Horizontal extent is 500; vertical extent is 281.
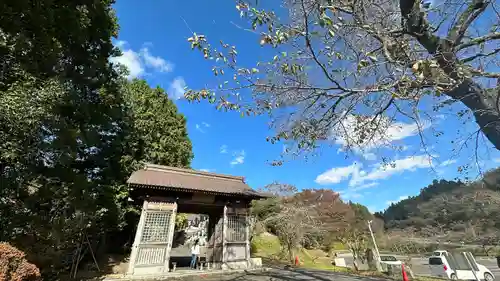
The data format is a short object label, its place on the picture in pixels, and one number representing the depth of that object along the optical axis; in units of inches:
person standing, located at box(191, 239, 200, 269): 499.3
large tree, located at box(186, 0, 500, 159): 127.9
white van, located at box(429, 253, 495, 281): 279.4
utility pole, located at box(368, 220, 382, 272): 540.2
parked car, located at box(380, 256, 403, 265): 759.1
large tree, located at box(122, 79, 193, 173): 511.8
